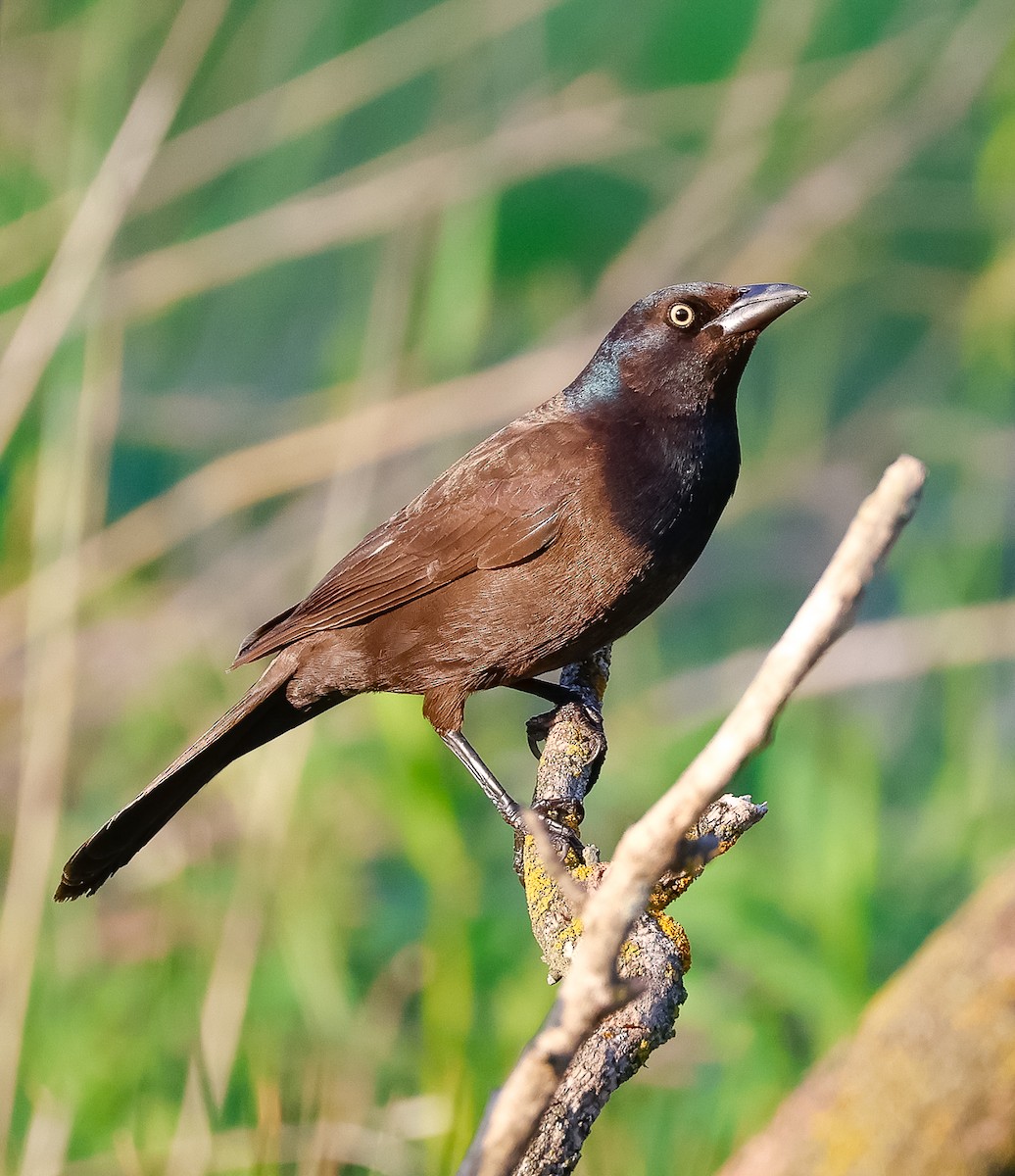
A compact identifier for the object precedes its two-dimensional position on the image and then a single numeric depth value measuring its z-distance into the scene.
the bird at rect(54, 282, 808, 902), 6.50
